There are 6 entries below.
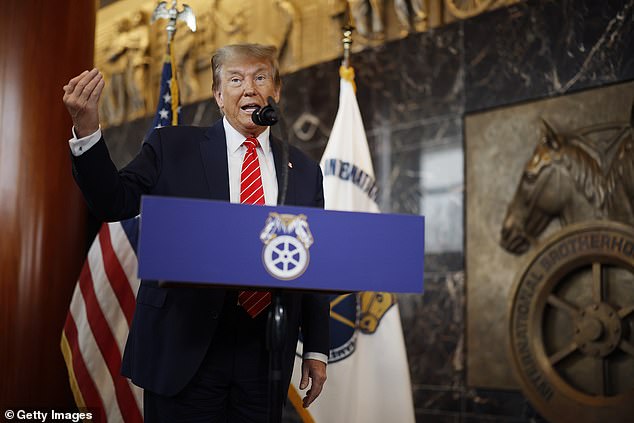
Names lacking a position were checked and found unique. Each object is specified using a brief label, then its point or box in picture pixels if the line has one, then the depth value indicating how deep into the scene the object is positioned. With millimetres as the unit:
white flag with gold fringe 4457
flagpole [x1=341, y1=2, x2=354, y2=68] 5023
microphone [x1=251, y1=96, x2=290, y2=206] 2158
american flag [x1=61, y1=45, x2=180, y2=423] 4086
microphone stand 2139
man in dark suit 2428
